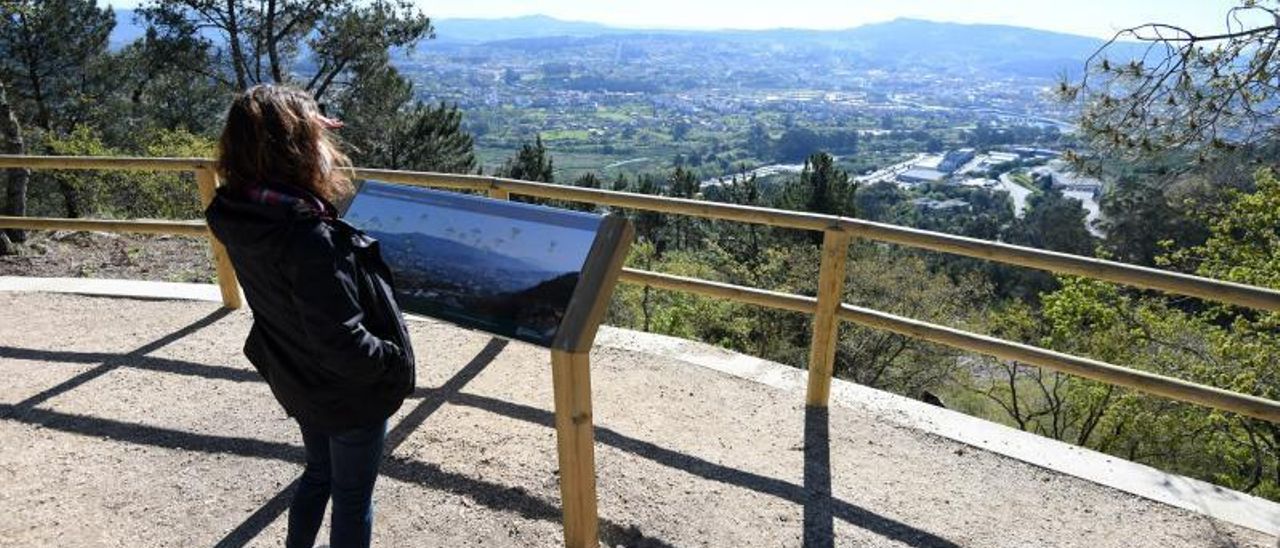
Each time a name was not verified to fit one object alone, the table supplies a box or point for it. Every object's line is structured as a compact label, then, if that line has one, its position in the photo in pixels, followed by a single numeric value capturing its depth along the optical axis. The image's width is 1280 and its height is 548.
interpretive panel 2.30
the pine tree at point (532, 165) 32.44
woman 1.74
